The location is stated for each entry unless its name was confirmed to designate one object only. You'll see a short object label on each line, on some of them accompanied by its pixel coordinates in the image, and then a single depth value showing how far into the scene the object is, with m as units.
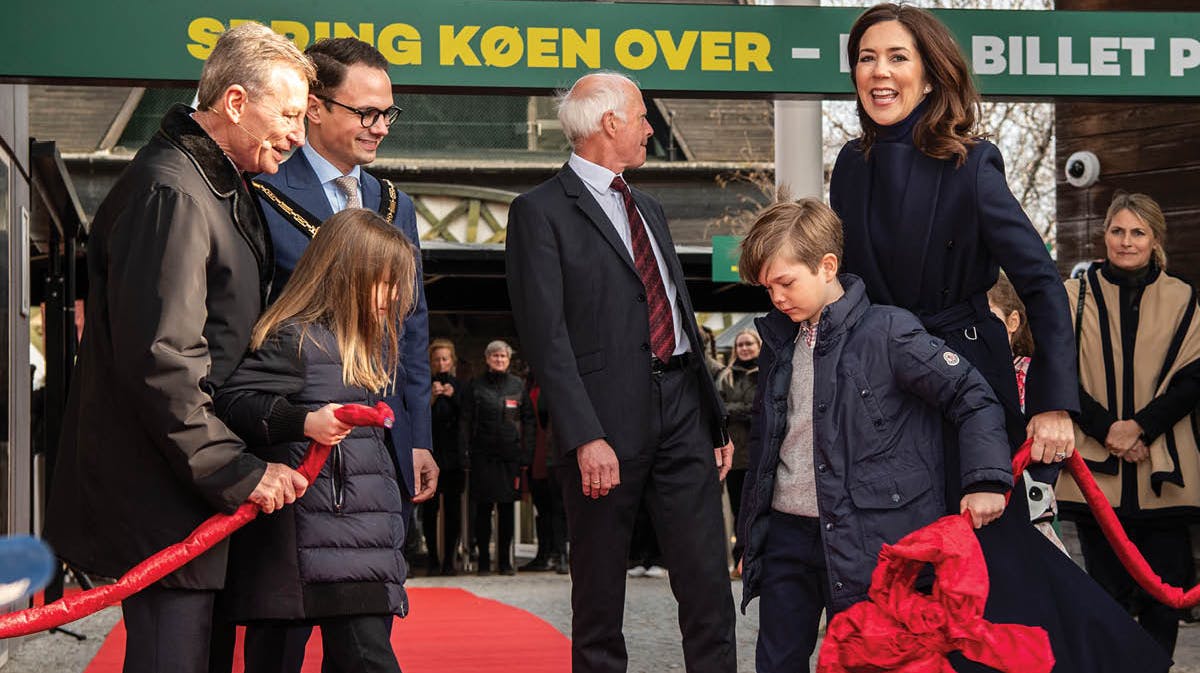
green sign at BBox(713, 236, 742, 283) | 10.47
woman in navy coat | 4.35
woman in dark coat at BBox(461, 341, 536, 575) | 14.23
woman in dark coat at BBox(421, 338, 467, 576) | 14.31
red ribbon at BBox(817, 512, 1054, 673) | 4.11
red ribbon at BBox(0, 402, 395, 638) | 3.72
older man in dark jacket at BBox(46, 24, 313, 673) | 3.74
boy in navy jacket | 4.34
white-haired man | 5.23
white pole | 8.84
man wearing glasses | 5.00
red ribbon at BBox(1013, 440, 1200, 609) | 4.76
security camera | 10.38
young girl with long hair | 3.95
